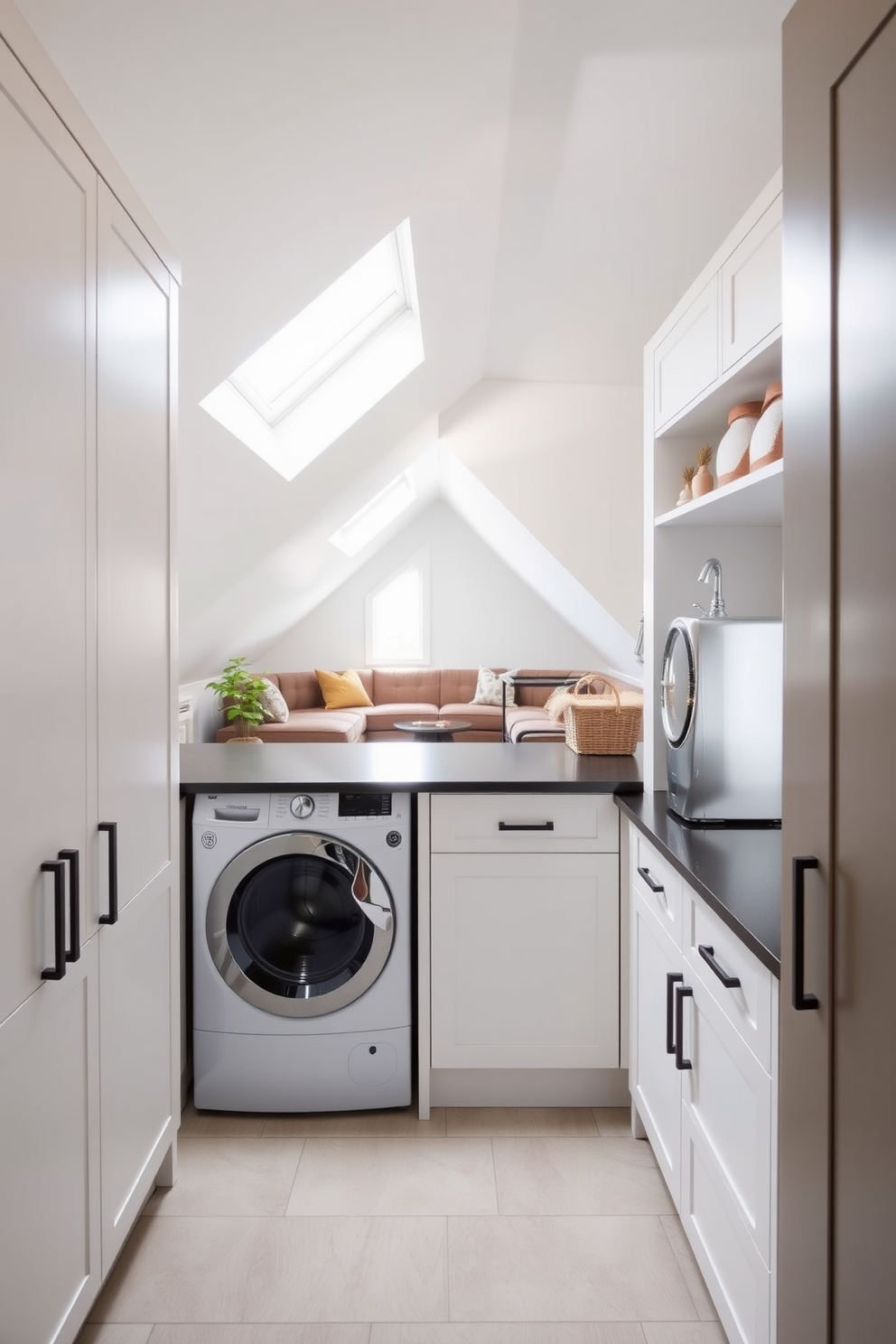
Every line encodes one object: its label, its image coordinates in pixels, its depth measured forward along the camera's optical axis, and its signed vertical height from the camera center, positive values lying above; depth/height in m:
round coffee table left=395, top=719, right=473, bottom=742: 6.07 -0.49
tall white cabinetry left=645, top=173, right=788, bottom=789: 1.58 +0.58
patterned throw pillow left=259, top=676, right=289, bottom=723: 6.32 -0.36
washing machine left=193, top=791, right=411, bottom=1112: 2.17 -0.76
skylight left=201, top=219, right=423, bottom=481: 3.40 +1.35
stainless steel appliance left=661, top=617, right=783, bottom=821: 1.76 -0.13
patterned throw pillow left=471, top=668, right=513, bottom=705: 7.61 -0.26
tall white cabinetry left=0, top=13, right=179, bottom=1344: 1.07 -0.07
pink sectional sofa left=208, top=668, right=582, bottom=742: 6.16 -0.44
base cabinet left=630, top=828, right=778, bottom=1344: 1.19 -0.73
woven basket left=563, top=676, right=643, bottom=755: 2.62 -0.21
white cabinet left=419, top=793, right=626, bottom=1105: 2.20 -0.72
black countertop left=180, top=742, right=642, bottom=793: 2.17 -0.31
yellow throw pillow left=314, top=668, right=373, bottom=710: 7.48 -0.29
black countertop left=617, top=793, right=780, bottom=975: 1.21 -0.37
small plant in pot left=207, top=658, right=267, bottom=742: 5.97 -0.26
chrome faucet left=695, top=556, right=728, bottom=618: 1.96 +0.17
